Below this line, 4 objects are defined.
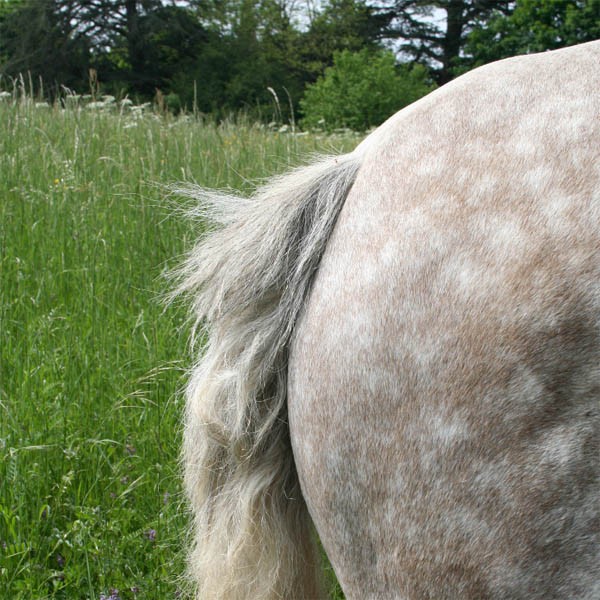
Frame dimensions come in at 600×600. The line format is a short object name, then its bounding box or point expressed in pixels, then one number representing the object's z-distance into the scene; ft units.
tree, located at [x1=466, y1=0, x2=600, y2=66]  59.36
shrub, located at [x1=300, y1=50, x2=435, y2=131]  46.42
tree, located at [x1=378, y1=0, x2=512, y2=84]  87.61
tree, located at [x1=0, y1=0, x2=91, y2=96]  70.93
